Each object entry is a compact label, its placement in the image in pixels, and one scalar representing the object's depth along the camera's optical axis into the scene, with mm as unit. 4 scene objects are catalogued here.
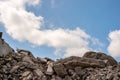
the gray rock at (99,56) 17072
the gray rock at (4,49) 16340
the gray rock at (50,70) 14702
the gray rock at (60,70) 14732
